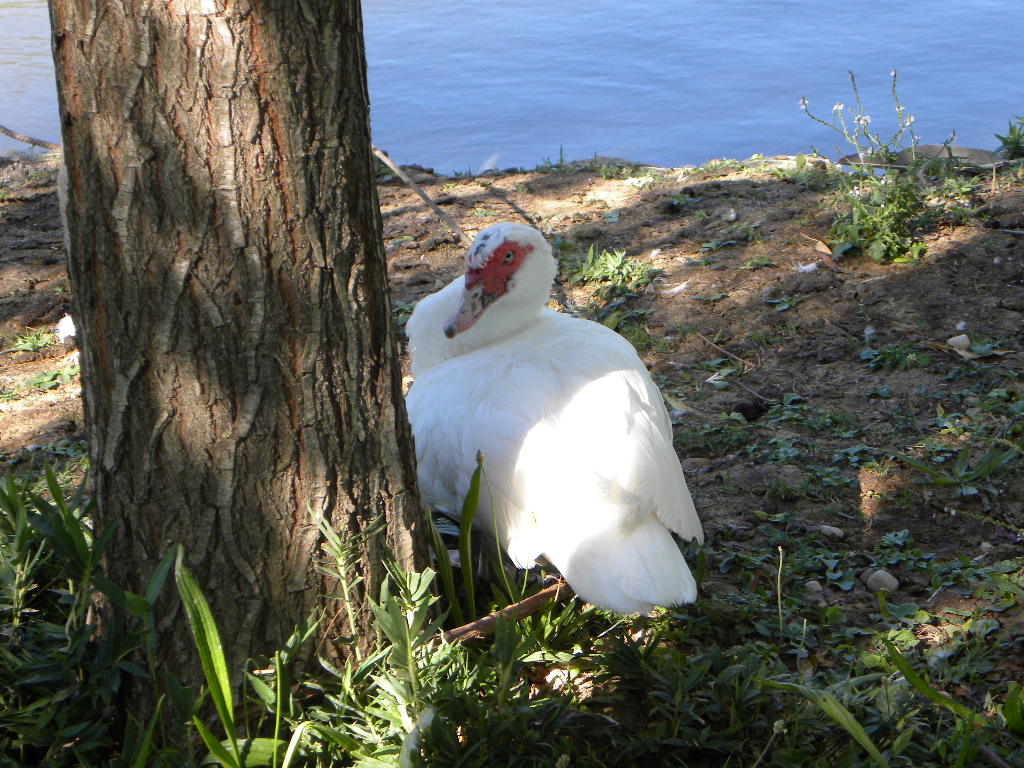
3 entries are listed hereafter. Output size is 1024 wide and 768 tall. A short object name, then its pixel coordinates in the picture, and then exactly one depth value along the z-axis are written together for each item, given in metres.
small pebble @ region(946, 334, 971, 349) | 3.99
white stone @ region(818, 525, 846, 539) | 3.02
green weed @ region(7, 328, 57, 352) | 4.42
